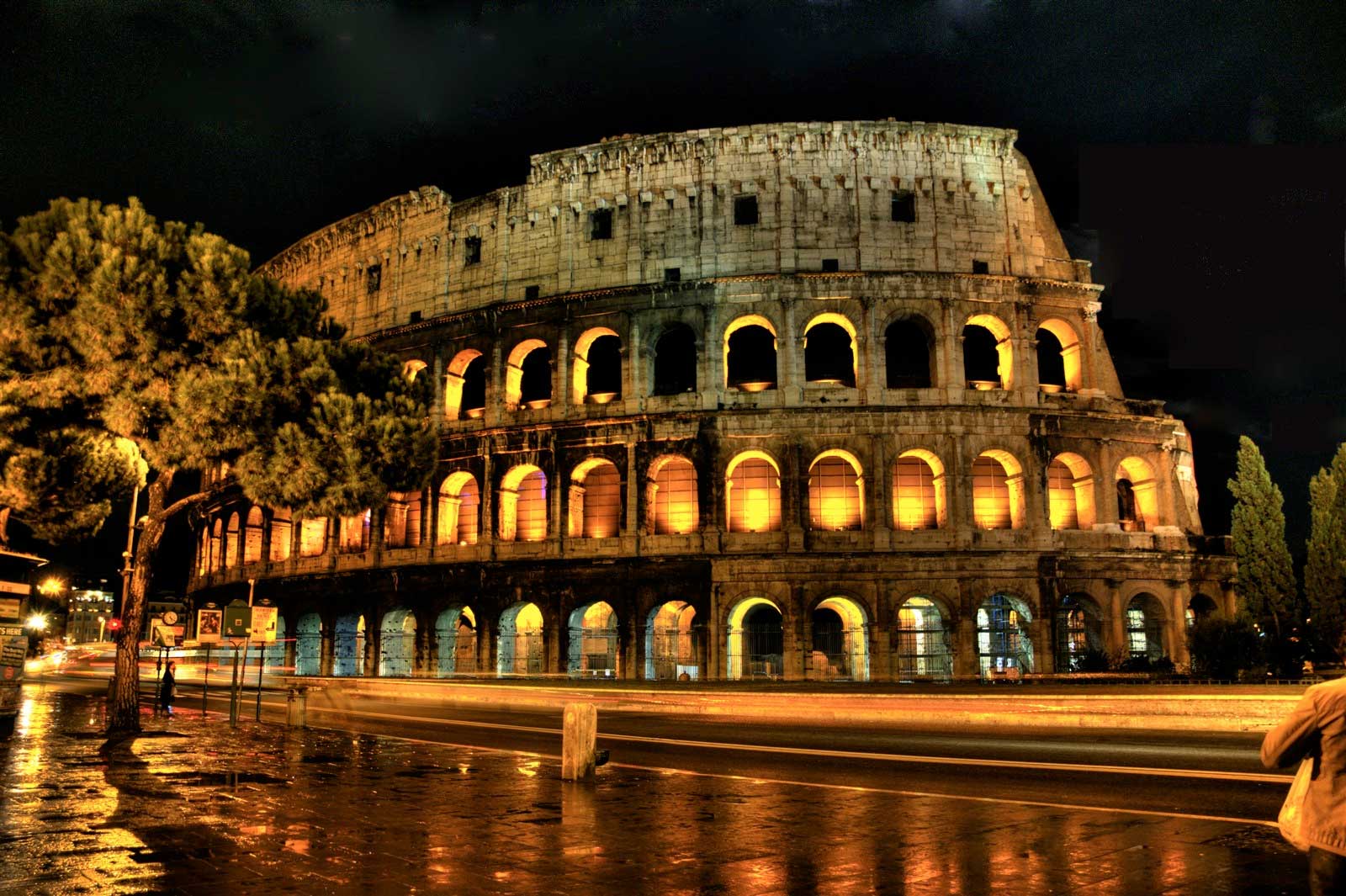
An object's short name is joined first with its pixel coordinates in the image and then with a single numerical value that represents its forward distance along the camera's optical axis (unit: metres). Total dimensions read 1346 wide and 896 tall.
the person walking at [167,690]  20.79
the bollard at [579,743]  9.48
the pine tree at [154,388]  14.82
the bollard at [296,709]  16.58
